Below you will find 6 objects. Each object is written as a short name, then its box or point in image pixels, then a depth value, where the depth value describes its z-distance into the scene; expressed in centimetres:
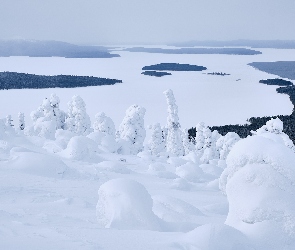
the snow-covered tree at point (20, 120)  5580
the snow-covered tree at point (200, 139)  4716
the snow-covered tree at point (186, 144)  5131
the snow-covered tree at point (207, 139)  4597
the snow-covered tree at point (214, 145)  4512
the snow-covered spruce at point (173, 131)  4591
